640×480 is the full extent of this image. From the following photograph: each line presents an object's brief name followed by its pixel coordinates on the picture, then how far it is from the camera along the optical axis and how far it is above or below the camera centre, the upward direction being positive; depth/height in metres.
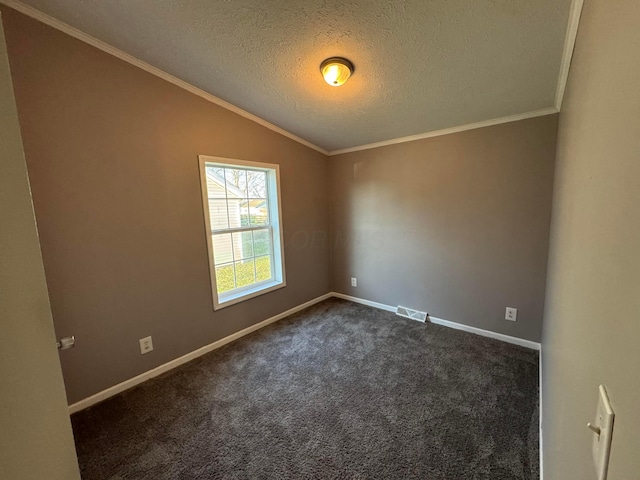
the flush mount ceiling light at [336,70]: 1.73 +0.93
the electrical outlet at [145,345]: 2.13 -1.04
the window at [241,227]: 2.58 -0.15
